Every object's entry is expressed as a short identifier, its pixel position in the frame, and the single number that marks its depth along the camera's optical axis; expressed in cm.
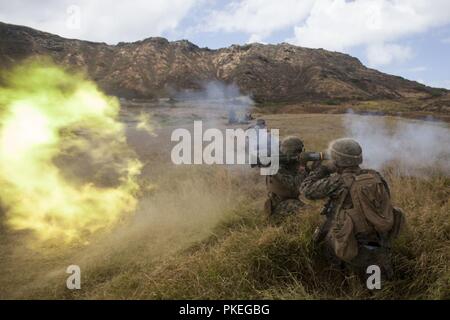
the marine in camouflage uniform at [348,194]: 411
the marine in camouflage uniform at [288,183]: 603
